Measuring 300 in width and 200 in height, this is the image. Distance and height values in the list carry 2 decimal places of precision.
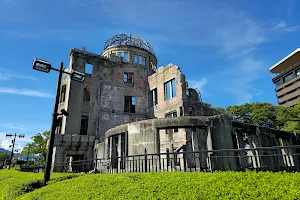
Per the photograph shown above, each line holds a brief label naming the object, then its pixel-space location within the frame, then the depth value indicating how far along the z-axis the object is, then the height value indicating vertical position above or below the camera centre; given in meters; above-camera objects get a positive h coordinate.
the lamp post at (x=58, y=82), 8.42 +3.31
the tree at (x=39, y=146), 41.72 +1.67
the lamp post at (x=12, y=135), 27.66 +2.43
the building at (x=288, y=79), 60.69 +22.14
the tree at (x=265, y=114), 33.76 +6.35
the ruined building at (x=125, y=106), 15.21 +5.83
